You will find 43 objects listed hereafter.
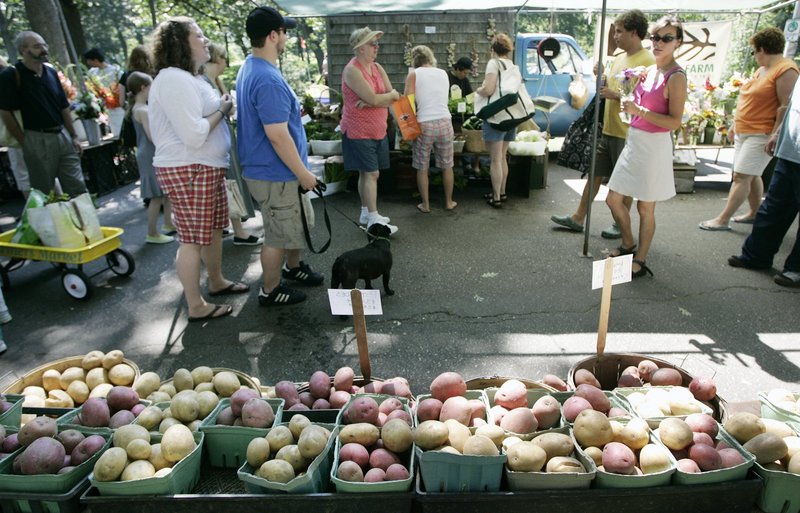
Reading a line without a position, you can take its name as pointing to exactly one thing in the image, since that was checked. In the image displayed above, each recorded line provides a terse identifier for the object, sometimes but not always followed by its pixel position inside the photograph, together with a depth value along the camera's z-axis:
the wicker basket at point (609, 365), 2.40
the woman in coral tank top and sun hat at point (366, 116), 4.76
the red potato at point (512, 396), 1.94
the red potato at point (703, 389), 2.06
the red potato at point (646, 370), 2.32
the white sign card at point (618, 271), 2.34
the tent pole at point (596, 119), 4.03
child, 4.84
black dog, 3.60
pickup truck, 10.23
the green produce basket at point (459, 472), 1.58
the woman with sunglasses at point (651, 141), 3.62
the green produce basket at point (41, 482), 1.61
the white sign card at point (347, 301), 2.19
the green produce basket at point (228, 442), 1.81
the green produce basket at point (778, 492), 1.61
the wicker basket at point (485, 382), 2.28
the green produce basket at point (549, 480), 1.58
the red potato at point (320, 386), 2.17
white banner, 8.76
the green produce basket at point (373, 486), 1.58
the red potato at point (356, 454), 1.69
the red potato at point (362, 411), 1.87
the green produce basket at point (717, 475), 1.60
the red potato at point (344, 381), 2.20
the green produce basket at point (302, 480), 1.58
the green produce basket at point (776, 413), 1.89
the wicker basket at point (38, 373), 2.31
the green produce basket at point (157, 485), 1.59
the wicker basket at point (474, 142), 7.14
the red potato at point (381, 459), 1.69
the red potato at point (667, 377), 2.21
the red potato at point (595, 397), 1.95
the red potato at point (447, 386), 2.01
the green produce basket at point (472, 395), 2.07
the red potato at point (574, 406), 1.86
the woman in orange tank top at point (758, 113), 4.67
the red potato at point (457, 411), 1.86
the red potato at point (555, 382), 2.29
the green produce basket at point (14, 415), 1.96
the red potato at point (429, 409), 1.90
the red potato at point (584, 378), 2.22
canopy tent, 7.55
